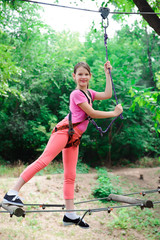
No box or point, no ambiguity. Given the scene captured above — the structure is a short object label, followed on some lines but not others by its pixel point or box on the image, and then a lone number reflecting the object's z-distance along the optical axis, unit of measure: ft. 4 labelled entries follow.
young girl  6.75
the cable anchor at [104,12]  7.78
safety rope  7.78
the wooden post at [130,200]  7.29
